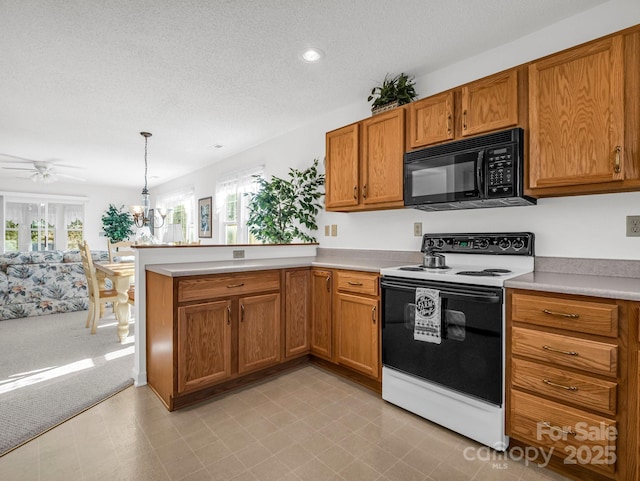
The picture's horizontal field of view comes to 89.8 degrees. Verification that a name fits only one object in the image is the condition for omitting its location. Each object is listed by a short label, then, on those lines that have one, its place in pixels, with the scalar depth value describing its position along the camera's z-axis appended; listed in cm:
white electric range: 172
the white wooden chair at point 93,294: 372
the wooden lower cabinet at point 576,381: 136
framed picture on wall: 603
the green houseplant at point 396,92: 260
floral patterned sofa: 423
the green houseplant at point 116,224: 835
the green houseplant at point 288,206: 361
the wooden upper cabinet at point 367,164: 252
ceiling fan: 564
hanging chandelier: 471
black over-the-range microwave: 189
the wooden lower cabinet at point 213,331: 212
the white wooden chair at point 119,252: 434
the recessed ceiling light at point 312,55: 237
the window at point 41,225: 739
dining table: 354
